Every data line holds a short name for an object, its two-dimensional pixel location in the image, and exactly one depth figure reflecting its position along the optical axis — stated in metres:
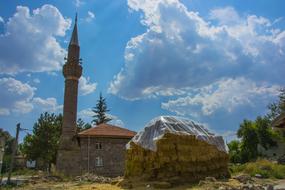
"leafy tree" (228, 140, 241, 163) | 37.75
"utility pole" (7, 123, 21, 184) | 21.12
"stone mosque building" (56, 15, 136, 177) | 32.28
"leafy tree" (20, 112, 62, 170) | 42.47
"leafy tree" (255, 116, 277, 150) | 38.41
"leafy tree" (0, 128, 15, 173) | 44.66
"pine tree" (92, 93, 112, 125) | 63.17
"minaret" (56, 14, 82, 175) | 33.47
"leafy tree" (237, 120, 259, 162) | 37.42
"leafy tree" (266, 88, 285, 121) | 46.46
